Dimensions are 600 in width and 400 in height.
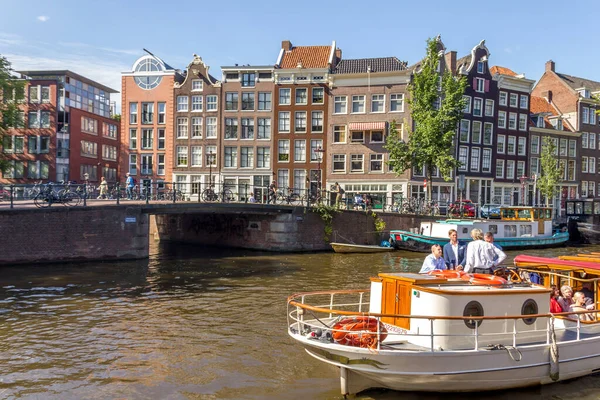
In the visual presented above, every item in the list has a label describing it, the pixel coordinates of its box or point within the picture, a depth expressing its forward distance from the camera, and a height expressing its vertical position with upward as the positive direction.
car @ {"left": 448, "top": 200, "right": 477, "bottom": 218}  37.03 -0.97
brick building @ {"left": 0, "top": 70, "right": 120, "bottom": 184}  50.12 +4.96
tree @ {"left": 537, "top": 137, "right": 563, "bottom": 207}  45.80 +2.12
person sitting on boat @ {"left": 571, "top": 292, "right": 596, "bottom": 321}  10.58 -2.10
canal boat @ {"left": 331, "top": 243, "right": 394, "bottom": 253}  30.77 -3.04
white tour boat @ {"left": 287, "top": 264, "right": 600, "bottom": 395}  8.52 -2.34
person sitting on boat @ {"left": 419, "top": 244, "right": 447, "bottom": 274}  11.06 -1.35
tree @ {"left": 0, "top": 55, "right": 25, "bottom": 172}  31.67 +5.22
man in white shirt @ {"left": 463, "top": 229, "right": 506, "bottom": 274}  10.67 -1.17
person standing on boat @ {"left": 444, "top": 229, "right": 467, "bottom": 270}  11.59 -1.22
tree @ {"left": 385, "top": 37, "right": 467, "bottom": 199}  35.22 +4.74
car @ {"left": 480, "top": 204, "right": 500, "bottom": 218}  37.61 -1.08
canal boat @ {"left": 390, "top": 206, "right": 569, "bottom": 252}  31.03 -2.09
